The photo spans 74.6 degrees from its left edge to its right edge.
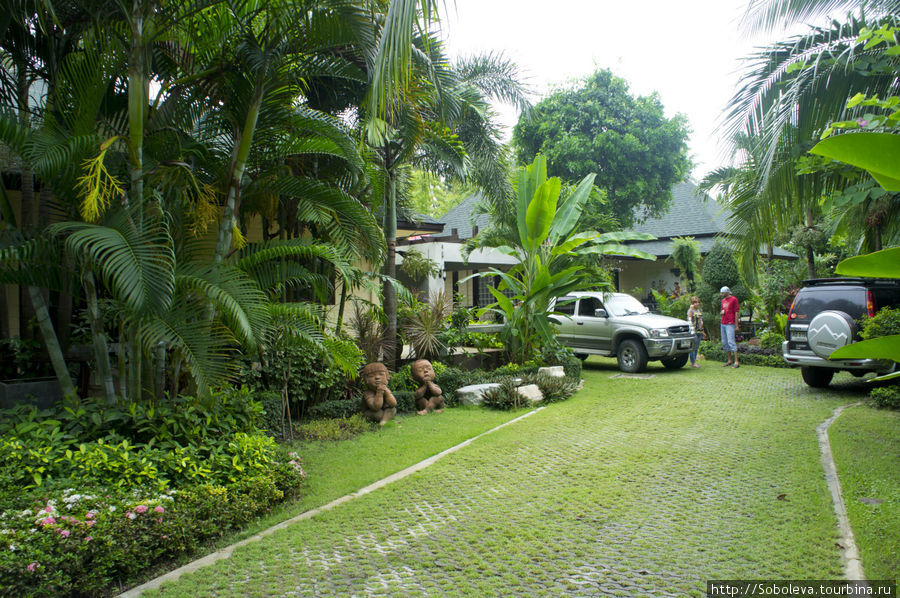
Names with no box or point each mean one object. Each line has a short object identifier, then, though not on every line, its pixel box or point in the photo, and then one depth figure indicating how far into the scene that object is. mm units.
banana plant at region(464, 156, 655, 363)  11188
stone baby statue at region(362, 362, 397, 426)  8734
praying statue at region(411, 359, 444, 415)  9758
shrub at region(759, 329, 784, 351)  15305
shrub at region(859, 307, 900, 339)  8773
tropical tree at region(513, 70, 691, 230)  20938
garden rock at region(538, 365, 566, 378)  11305
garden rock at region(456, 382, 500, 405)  10219
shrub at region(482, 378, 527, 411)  9906
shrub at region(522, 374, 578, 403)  10633
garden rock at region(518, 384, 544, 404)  10195
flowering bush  3631
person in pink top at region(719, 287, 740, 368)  14086
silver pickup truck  13578
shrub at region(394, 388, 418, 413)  9672
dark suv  9586
